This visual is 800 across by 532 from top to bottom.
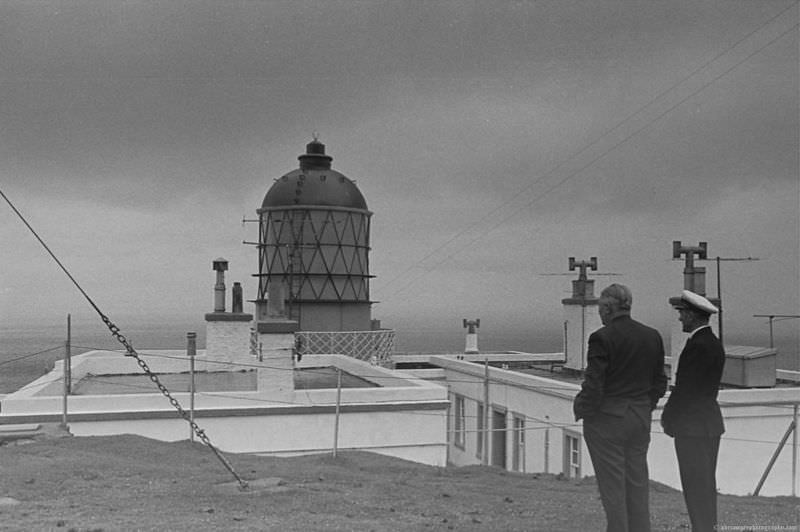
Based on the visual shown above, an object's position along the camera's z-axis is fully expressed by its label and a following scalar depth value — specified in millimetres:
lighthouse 29750
